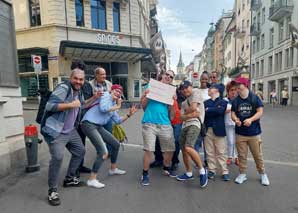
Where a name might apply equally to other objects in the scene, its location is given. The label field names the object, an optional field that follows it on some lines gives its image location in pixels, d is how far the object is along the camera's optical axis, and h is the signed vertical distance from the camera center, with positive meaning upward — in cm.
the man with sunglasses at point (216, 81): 431 +17
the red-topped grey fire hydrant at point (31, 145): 451 -91
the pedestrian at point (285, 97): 2325 -85
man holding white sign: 395 -44
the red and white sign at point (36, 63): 1123 +141
